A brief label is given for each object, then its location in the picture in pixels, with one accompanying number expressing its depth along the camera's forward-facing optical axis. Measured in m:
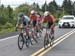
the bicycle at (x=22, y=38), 16.81
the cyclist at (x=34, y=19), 21.45
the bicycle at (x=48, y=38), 17.31
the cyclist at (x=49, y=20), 17.28
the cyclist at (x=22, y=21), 16.49
